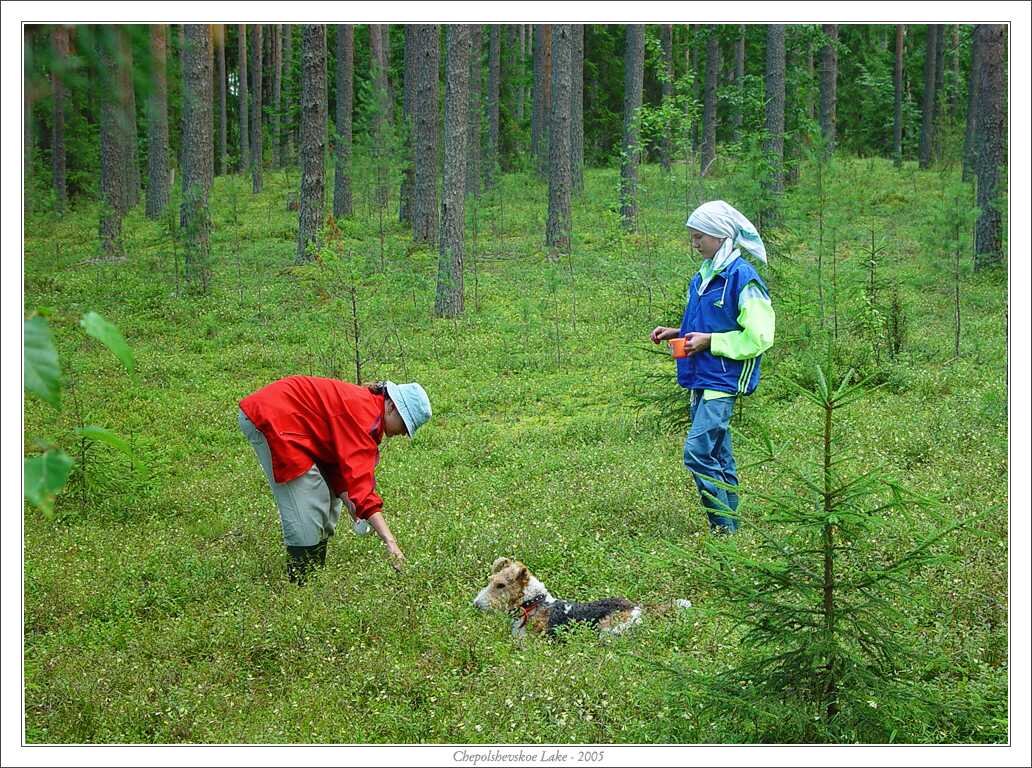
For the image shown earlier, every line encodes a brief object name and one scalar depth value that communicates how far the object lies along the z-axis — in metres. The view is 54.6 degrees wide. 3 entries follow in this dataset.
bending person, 5.85
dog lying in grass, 5.53
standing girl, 6.35
